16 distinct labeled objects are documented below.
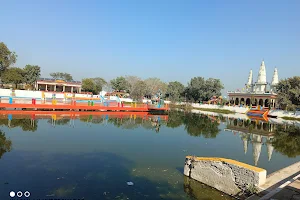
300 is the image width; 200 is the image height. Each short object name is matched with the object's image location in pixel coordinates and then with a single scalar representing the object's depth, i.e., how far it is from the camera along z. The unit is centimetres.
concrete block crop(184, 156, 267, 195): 640
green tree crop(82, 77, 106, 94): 6450
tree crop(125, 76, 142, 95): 6981
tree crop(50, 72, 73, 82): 7475
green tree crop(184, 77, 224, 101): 5684
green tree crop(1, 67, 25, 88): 4778
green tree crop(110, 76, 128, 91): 7231
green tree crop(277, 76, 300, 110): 3581
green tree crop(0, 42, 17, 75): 4076
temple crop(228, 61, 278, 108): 4894
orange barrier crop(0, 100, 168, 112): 2533
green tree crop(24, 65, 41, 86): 5712
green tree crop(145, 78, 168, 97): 6633
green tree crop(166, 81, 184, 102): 6059
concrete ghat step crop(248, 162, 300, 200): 562
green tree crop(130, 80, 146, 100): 5475
